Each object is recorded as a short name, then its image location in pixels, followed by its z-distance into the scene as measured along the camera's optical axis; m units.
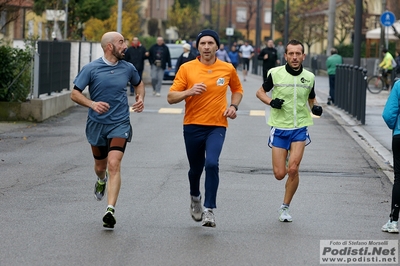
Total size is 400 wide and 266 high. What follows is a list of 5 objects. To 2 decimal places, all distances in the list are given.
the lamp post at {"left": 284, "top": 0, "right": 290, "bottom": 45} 56.56
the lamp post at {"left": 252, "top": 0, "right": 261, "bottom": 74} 58.72
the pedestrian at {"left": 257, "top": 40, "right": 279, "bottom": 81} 34.50
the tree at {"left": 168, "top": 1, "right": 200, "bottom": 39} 94.50
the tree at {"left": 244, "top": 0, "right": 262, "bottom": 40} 113.12
